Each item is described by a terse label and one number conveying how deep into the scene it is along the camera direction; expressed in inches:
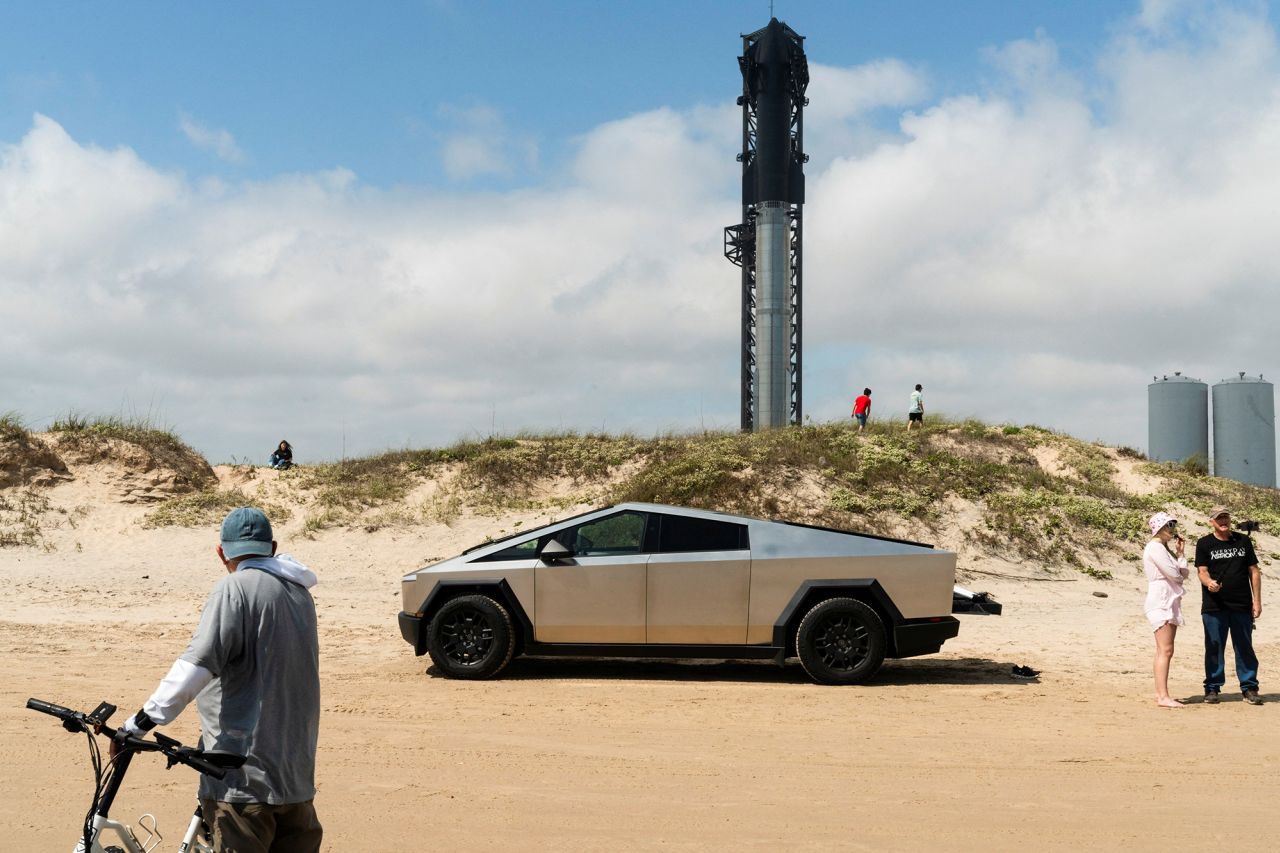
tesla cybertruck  399.5
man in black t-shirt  383.6
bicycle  132.3
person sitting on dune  1043.2
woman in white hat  374.3
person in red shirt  1082.7
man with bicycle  141.9
